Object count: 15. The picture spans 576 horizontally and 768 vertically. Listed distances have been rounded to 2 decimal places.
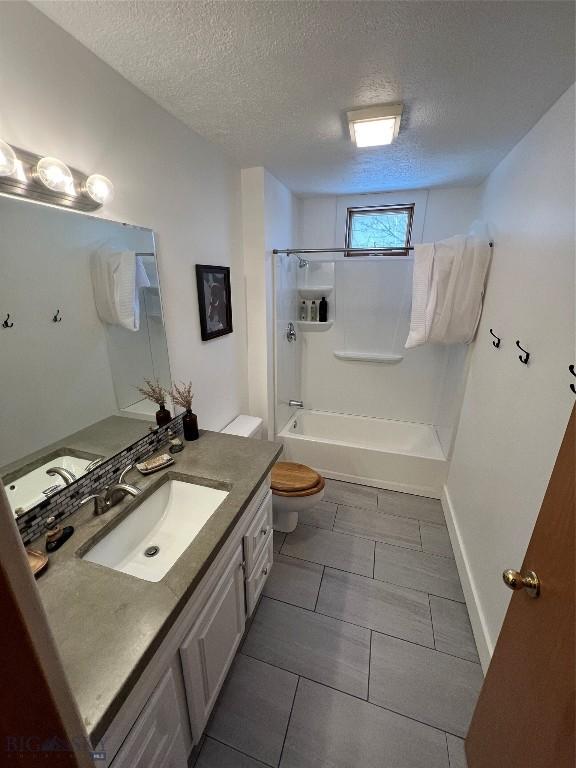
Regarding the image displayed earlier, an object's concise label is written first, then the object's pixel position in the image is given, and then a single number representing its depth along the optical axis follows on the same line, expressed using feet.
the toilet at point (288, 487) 6.64
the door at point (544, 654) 2.18
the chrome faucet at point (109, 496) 3.77
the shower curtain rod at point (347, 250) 7.11
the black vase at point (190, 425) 5.41
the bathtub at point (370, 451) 8.40
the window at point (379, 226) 9.36
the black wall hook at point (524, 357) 4.33
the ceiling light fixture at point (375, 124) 4.60
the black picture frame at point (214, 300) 5.97
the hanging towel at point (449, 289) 6.61
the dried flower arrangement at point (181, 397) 5.45
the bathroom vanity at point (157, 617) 2.29
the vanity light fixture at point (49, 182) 2.95
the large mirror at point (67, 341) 3.24
